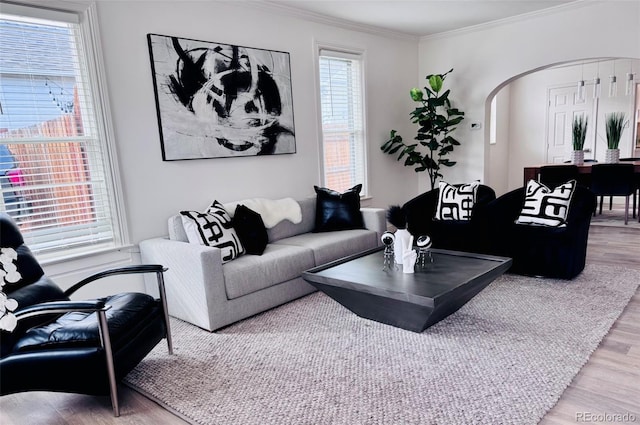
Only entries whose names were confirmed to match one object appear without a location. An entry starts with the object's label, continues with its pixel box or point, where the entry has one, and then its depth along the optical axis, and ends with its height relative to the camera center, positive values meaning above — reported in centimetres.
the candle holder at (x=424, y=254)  293 -84
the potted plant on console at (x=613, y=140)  587 -13
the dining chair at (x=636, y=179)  583 -67
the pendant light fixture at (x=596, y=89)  736 +75
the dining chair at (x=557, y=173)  590 -55
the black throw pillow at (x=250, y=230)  347 -65
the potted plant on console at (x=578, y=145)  609 -17
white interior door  760 +25
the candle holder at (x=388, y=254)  300 -82
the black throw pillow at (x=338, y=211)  423 -65
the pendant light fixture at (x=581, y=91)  709 +71
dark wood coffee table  250 -87
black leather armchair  196 -87
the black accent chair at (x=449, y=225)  409 -84
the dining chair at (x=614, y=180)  554 -65
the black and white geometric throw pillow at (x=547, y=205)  371 -63
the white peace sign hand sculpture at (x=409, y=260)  282 -78
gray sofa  291 -91
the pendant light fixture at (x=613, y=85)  652 +73
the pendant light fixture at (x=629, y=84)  640 +74
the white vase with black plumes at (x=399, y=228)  290 -58
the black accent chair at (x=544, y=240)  358 -91
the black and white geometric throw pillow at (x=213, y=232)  323 -60
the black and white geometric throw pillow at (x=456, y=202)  425 -62
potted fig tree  551 +14
